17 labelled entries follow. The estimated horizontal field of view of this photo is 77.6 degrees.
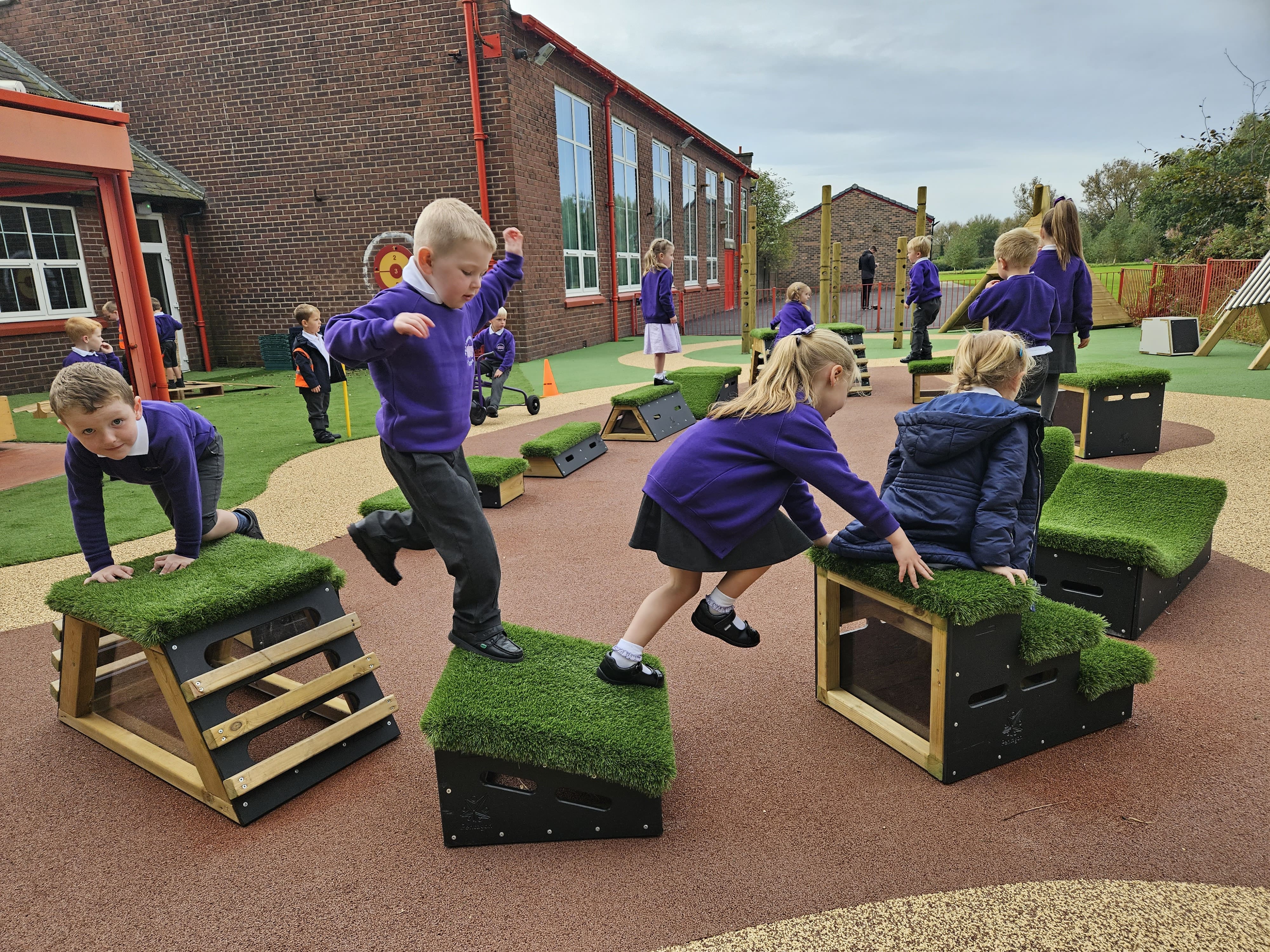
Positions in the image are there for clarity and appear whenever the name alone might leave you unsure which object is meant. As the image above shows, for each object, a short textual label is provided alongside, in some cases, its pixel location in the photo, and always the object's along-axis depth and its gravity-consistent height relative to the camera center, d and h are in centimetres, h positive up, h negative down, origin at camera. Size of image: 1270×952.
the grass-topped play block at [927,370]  1011 -112
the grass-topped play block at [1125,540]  385 -136
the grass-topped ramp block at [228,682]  275 -139
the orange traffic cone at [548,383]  1265 -134
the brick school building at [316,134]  1455 +333
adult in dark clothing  2580 +43
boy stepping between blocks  278 -31
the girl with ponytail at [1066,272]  590 +2
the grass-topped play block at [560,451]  765 -147
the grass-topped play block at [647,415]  916 -141
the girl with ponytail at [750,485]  281 -69
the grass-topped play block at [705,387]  1020 -123
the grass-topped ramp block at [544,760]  254 -146
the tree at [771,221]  3981 +332
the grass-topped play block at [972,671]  275 -147
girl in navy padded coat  298 -75
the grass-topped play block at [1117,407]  727 -125
